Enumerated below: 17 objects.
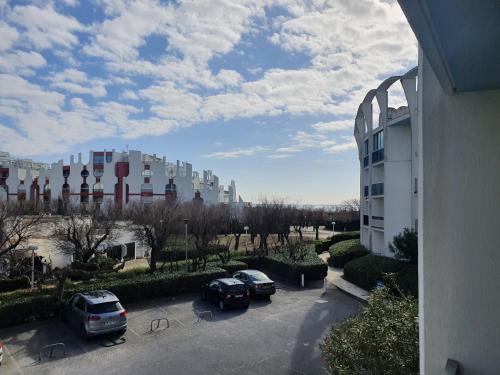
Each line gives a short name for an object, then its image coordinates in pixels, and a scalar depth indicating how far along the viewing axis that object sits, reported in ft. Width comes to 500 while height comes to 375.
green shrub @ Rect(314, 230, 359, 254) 119.65
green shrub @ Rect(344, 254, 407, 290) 61.16
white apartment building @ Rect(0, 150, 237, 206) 191.21
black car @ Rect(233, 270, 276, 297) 55.52
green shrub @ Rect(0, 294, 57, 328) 41.47
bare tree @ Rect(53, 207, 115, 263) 61.77
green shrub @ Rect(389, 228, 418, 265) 57.36
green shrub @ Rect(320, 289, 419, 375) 18.11
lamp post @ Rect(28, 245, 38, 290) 50.84
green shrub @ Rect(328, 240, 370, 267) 89.91
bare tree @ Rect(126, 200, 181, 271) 71.05
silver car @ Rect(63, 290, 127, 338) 37.60
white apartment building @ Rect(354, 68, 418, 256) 78.69
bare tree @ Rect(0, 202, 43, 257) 47.70
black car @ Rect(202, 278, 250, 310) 50.01
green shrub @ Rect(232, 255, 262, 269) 80.74
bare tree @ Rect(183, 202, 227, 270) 77.30
